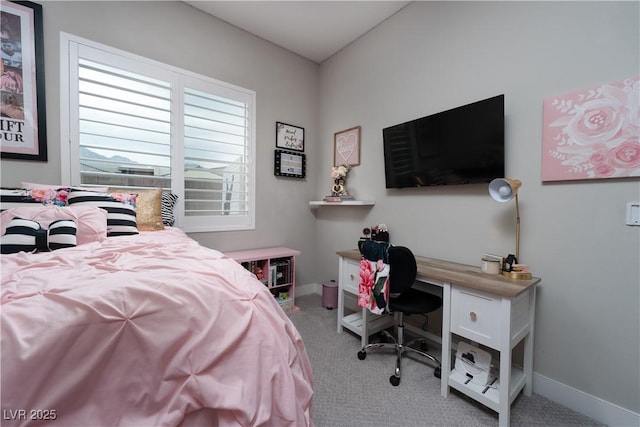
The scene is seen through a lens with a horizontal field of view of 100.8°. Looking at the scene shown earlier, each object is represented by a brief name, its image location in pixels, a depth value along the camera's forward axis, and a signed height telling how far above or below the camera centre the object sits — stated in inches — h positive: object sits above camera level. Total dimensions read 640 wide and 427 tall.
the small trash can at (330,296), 115.8 -39.5
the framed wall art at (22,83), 70.6 +32.9
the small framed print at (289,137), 123.8 +33.2
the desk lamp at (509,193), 62.0 +3.5
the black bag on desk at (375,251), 71.1 -12.2
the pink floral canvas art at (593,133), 53.7 +16.4
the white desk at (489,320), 54.7 -25.4
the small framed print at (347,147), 114.8 +26.9
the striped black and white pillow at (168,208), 89.9 -1.1
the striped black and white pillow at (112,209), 68.7 -1.3
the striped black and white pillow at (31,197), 60.1 +1.6
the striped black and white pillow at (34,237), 50.8 -6.6
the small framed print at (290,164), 123.3 +20.0
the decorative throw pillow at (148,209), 81.3 -1.4
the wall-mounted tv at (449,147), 70.0 +18.2
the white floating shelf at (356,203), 105.7 +1.4
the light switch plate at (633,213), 53.3 -0.9
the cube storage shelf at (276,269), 107.2 -26.5
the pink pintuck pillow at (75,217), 57.3 -2.9
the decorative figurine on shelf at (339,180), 117.3 +11.9
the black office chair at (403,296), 68.2 -25.3
